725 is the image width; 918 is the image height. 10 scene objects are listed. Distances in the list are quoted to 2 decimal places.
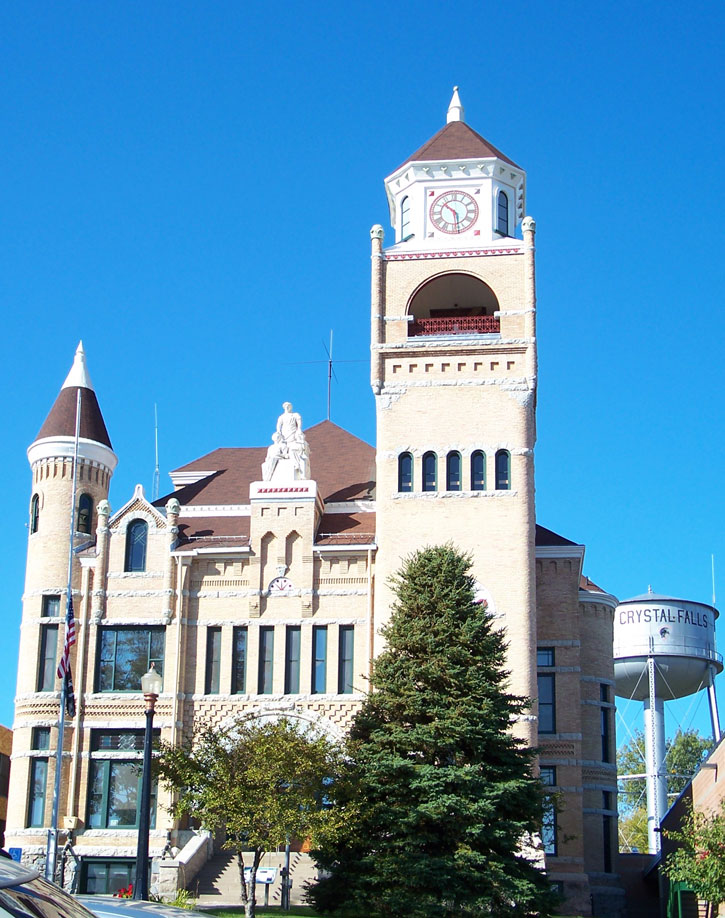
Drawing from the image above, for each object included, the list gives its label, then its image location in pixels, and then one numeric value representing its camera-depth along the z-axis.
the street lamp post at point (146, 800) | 23.84
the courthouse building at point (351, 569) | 42.03
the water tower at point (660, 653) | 59.97
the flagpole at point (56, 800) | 39.62
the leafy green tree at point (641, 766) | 92.19
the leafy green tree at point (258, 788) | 29.88
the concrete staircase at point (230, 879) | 37.09
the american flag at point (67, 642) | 39.66
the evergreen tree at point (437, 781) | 29.89
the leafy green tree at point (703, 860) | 32.84
